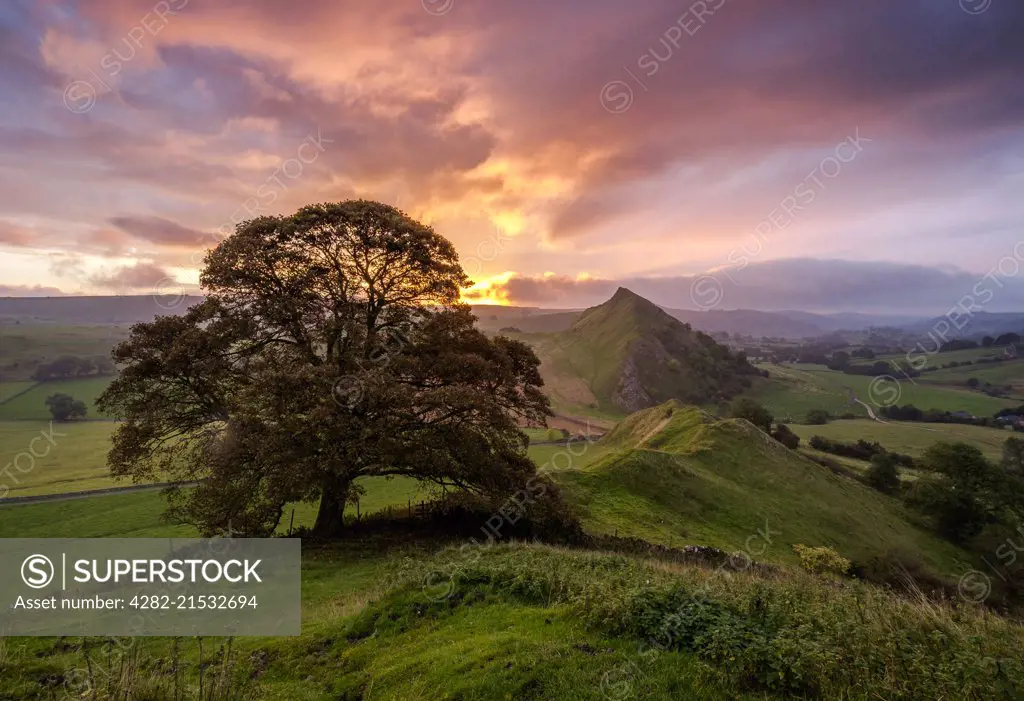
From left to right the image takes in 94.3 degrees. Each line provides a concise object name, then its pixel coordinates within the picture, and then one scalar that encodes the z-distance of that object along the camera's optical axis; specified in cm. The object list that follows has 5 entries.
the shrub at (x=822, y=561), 2712
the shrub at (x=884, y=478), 5188
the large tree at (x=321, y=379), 1778
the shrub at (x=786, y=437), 6391
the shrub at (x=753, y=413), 6519
